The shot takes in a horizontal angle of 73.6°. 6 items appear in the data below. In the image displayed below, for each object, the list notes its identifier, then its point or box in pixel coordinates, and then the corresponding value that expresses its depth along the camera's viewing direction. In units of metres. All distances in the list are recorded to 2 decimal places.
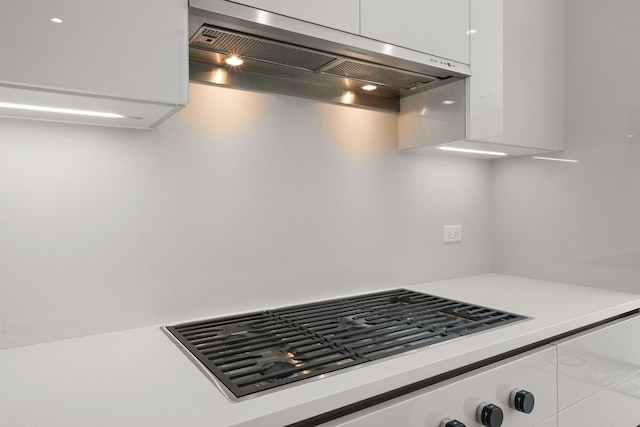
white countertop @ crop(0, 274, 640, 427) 0.74
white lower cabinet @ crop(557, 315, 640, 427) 1.28
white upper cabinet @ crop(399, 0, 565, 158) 1.54
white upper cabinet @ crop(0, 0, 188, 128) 0.81
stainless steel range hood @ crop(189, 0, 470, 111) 1.08
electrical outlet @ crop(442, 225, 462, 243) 1.99
